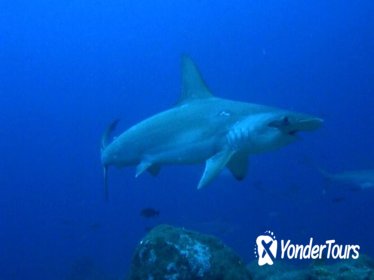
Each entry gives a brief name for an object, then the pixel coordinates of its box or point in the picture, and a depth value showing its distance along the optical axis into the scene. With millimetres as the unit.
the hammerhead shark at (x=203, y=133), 5355
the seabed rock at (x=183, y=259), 5020
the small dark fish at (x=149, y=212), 10438
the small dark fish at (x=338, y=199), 13525
